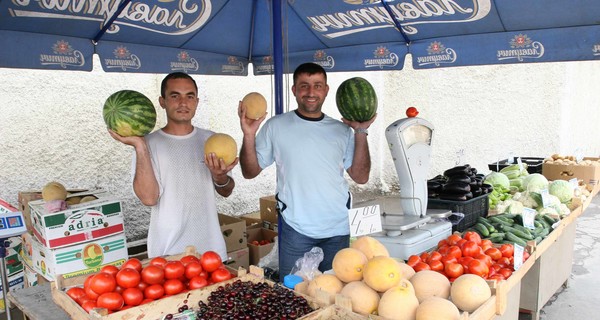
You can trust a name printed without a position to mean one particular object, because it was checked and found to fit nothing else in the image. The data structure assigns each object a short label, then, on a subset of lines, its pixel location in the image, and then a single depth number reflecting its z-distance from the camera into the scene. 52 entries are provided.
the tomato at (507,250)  2.71
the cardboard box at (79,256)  3.50
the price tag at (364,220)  2.40
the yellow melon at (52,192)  3.73
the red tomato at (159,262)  2.24
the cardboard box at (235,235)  4.61
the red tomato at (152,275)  2.12
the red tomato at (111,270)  2.15
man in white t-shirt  2.81
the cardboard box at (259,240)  4.94
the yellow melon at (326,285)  1.98
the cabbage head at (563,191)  4.59
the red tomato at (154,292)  2.06
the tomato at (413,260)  2.38
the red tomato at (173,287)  2.11
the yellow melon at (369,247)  2.16
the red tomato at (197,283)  2.13
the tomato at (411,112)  3.15
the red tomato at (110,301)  1.92
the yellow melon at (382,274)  1.86
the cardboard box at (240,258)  4.68
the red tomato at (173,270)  2.17
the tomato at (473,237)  2.79
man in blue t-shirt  2.94
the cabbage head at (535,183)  4.90
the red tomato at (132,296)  2.01
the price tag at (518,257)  2.57
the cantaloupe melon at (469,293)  1.95
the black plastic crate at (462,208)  3.50
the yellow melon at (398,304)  1.78
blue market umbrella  3.26
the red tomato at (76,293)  2.09
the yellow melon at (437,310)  1.72
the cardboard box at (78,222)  3.47
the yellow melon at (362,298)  1.87
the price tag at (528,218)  3.59
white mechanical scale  2.93
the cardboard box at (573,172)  5.64
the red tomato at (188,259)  2.29
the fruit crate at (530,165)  6.27
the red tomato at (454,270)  2.30
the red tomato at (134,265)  2.22
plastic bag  2.26
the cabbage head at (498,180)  5.00
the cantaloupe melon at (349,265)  2.02
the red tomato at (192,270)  2.21
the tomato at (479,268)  2.29
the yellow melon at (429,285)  2.01
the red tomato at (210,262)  2.25
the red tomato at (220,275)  2.22
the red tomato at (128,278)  2.07
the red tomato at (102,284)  2.00
